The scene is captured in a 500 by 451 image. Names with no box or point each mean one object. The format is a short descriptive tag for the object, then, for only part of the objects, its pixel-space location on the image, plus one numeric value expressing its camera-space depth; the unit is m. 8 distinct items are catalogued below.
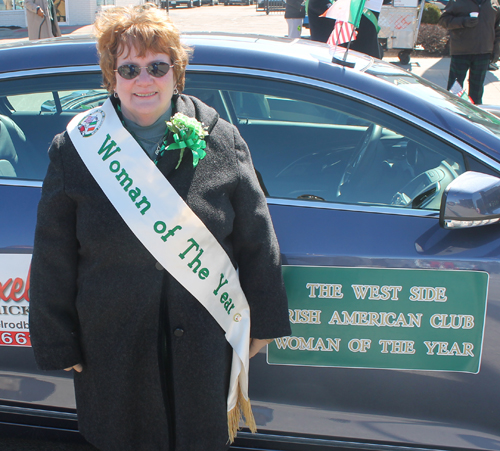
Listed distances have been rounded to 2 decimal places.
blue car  1.68
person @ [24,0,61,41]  8.96
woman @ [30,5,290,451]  1.43
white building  20.30
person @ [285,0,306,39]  8.74
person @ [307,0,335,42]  4.45
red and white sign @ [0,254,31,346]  1.75
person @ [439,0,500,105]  6.02
